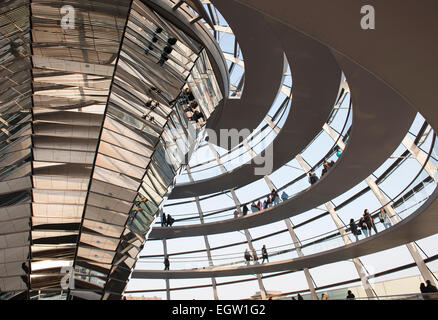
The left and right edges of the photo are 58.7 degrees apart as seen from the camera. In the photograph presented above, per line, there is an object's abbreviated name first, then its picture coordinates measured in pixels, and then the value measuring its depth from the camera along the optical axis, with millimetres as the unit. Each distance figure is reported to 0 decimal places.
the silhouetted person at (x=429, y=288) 15120
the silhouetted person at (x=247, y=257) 26117
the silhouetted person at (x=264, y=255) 25484
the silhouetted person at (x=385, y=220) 18553
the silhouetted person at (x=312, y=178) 23688
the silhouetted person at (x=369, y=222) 19672
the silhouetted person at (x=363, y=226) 20203
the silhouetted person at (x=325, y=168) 22400
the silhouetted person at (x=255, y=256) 25797
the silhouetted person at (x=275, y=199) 26355
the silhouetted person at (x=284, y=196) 26092
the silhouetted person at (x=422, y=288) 15180
